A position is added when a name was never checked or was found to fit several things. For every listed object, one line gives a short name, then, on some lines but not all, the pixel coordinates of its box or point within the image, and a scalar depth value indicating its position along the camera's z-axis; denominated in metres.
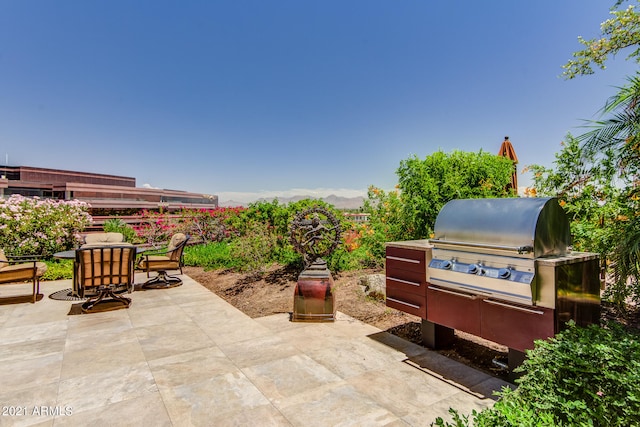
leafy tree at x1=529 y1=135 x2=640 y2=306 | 3.28
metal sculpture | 4.72
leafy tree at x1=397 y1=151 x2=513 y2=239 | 5.10
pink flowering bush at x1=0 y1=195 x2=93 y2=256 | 7.66
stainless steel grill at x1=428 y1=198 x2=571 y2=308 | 2.34
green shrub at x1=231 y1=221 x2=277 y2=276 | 7.02
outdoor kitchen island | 2.29
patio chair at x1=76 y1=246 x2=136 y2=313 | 4.63
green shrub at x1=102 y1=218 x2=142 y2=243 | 9.85
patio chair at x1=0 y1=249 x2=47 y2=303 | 4.96
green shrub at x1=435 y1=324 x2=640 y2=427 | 1.22
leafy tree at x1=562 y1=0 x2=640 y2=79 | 3.21
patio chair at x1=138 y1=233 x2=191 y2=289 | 6.29
